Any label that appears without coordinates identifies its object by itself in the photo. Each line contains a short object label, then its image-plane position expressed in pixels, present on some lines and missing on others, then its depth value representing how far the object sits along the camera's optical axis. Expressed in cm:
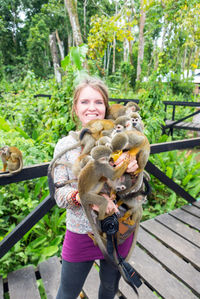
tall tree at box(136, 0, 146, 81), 1069
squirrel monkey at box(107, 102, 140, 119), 140
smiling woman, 114
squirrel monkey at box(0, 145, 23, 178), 130
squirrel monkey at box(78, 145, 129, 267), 94
